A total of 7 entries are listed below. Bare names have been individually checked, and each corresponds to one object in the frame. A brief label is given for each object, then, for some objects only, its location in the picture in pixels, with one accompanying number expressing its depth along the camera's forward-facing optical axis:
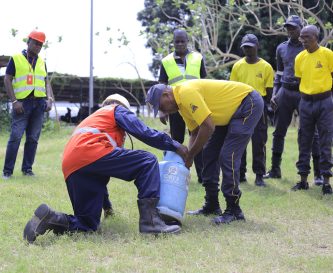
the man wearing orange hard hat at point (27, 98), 8.29
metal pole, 21.97
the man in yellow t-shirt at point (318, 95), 7.19
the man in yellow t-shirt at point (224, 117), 5.21
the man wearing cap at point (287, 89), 7.93
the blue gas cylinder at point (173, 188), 5.27
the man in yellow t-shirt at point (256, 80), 8.04
